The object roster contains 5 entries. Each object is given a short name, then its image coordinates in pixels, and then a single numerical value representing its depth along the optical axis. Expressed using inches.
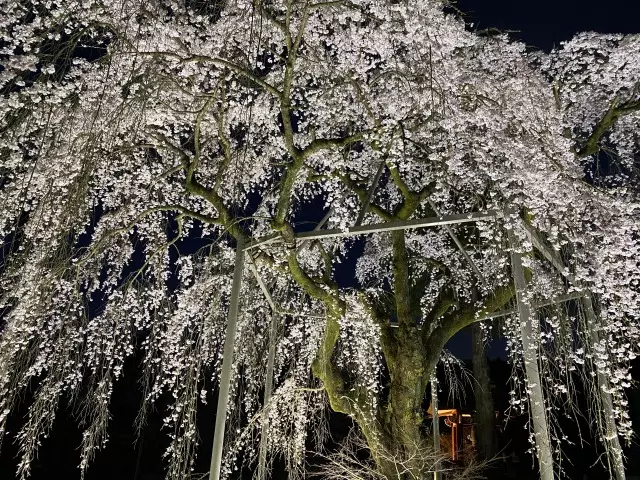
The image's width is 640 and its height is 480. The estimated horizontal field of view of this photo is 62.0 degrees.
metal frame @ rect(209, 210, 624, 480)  146.8
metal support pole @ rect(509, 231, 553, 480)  133.2
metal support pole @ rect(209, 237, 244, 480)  164.6
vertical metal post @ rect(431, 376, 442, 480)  269.1
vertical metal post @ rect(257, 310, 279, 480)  217.8
